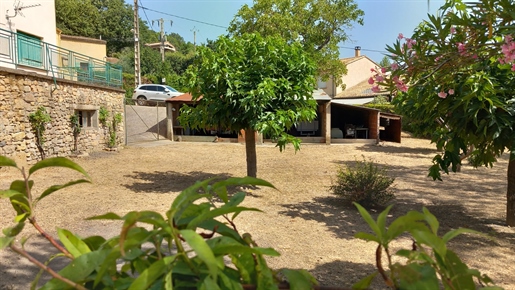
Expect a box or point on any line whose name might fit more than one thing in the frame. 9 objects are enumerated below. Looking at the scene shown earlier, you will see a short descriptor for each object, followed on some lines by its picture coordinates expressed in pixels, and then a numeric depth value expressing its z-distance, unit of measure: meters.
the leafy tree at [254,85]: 7.50
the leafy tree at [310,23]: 24.66
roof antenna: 14.68
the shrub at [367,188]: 6.90
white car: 28.05
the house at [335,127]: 20.06
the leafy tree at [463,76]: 3.87
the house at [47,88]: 10.88
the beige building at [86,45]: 25.61
